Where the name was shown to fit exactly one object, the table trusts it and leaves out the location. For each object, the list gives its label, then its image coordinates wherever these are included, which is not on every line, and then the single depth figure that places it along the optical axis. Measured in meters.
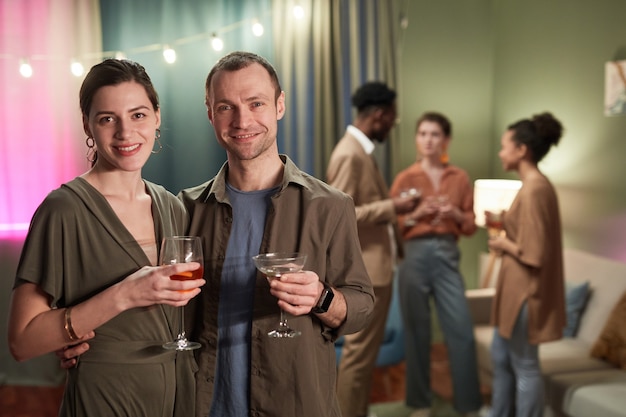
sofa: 3.03
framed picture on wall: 3.62
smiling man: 1.38
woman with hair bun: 2.87
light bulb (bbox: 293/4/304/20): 2.35
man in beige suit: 2.99
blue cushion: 3.56
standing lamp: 3.70
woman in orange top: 3.32
